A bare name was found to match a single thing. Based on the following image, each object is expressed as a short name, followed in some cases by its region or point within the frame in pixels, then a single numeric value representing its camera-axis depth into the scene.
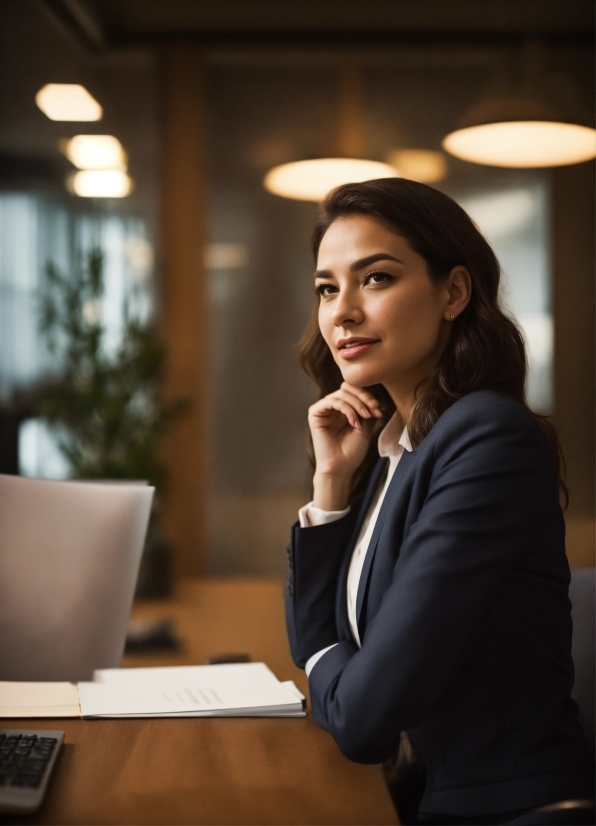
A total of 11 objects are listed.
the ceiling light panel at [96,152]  5.30
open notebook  1.36
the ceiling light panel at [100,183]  5.38
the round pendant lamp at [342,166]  4.54
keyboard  1.00
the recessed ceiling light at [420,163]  5.35
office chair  1.43
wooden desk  1.02
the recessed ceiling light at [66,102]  5.23
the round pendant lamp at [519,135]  3.96
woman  1.19
